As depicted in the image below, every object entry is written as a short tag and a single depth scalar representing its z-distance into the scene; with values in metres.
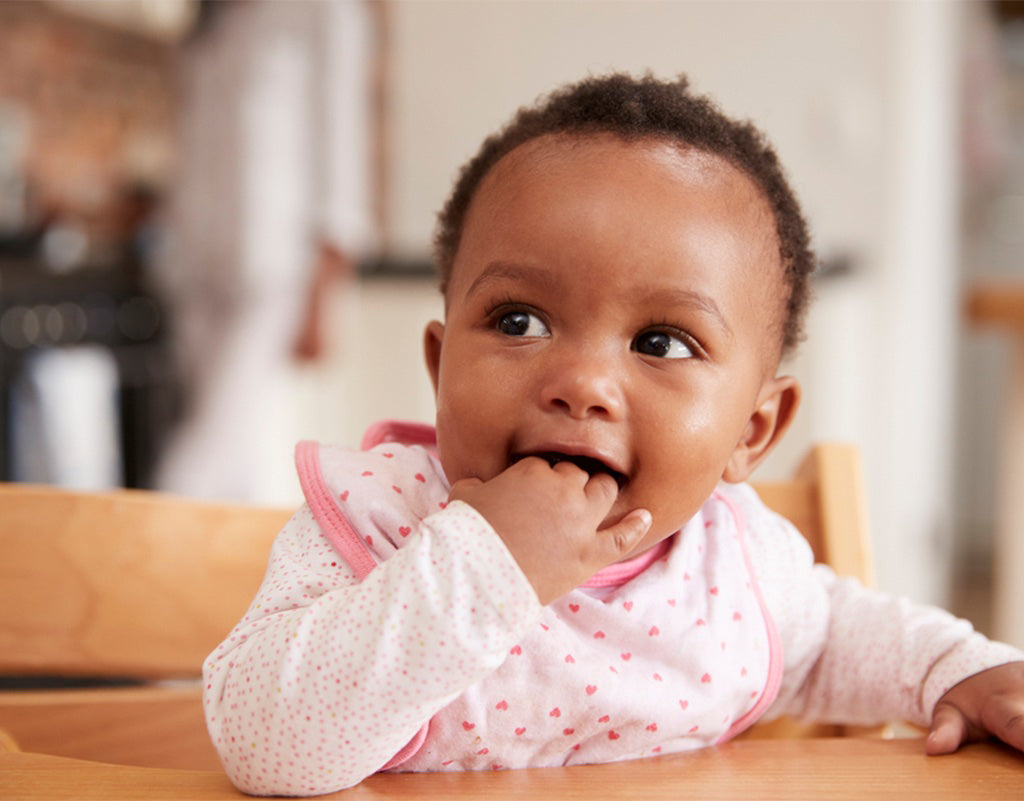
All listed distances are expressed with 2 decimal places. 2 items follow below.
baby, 0.55
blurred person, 2.50
